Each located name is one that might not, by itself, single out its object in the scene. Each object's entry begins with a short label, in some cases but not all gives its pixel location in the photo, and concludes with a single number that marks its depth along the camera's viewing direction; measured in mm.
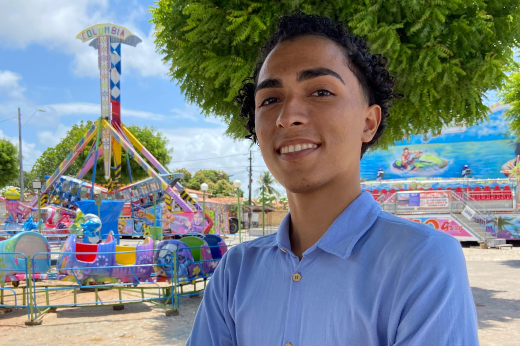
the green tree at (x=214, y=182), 62756
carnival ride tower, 16547
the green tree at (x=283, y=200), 49394
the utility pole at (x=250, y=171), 53625
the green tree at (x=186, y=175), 62612
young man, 1006
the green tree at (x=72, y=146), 29938
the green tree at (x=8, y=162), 30547
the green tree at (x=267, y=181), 58741
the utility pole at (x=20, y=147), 28806
